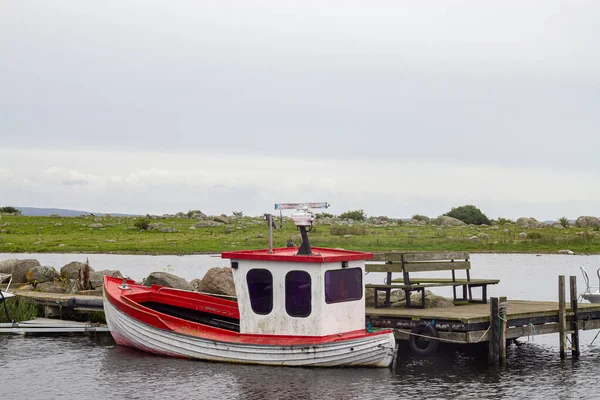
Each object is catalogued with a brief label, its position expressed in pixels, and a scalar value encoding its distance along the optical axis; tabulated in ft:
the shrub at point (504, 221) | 339.57
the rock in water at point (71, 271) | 125.29
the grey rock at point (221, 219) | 306.76
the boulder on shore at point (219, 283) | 105.60
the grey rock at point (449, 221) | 323.78
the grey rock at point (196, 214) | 354.74
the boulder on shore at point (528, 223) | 313.55
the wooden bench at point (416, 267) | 89.71
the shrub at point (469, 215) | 346.37
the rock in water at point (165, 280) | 110.01
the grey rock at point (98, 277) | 120.47
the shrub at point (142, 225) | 271.08
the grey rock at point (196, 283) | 116.67
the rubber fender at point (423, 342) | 80.74
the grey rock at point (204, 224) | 283.59
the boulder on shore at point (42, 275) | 127.13
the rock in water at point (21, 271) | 129.49
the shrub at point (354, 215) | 367.04
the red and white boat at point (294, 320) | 77.10
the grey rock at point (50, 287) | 121.19
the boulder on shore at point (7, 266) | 131.23
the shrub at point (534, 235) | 247.91
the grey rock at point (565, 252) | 229.66
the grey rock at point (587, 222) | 302.25
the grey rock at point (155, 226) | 269.44
